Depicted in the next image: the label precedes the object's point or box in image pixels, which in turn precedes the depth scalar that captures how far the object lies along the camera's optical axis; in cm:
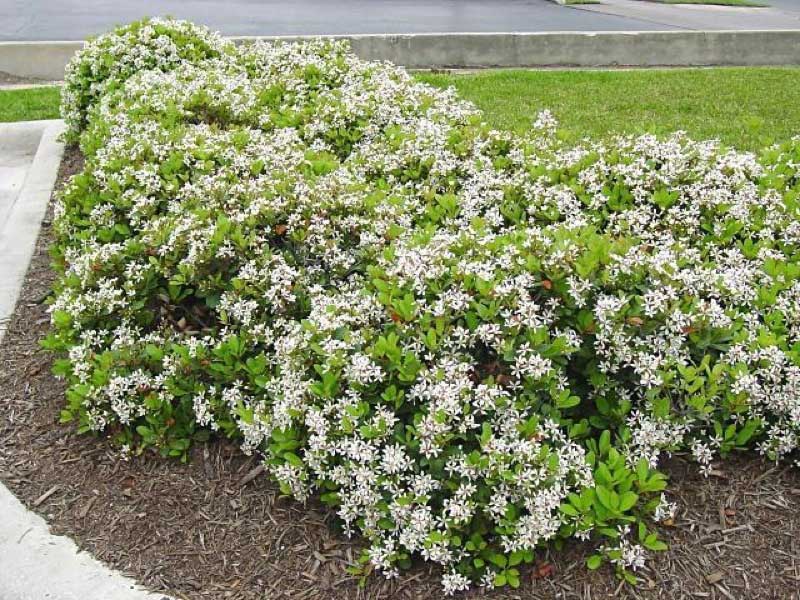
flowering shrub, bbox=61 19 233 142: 771
